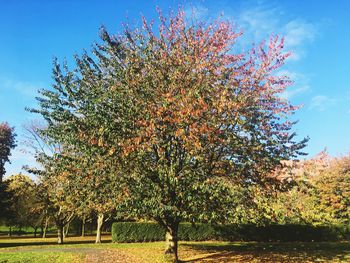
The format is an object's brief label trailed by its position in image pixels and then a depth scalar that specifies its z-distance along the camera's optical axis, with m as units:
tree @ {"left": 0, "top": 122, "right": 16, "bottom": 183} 47.64
